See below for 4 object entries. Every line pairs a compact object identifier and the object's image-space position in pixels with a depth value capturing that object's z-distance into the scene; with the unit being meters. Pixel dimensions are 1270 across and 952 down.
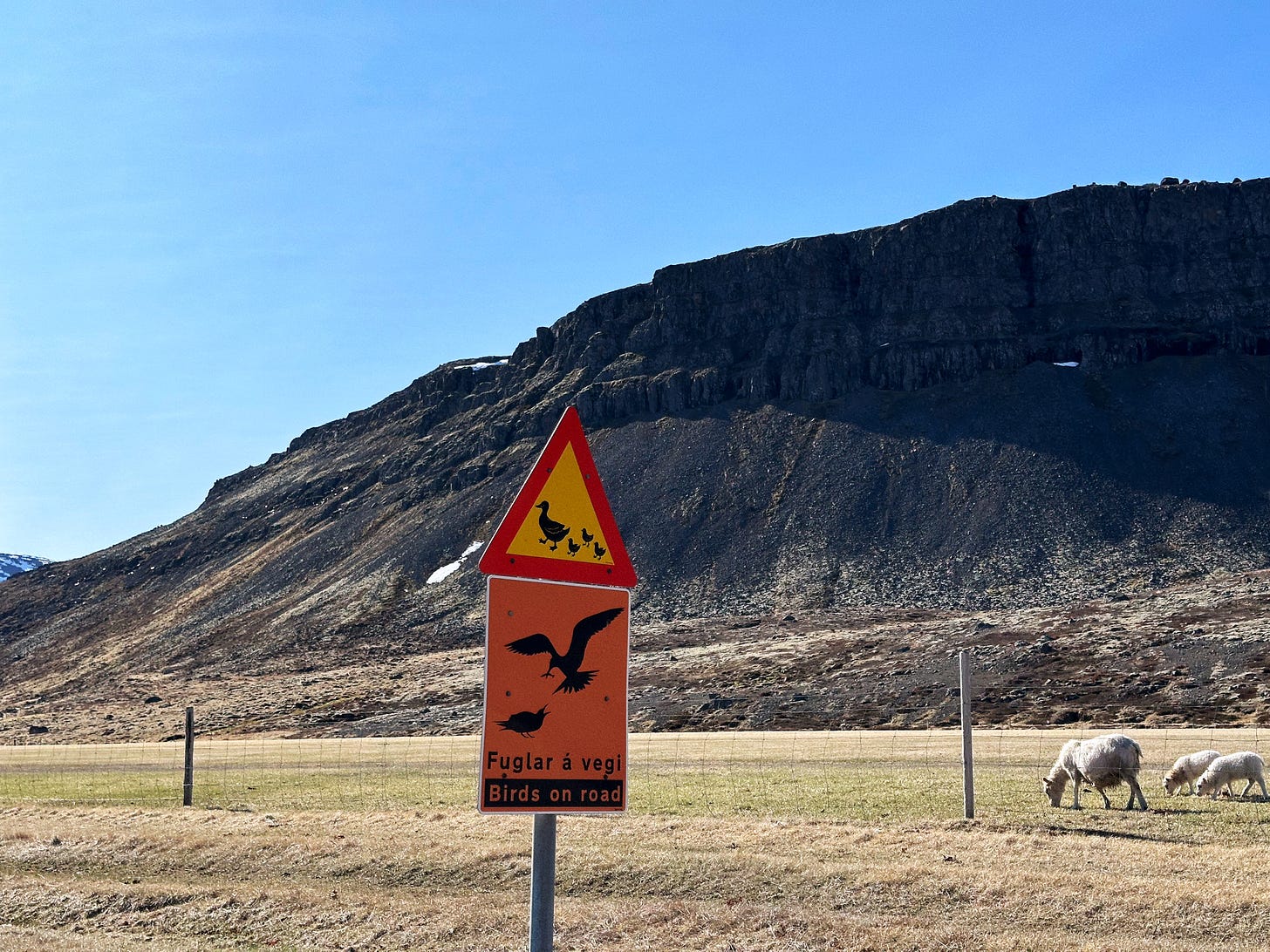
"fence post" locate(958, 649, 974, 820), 20.53
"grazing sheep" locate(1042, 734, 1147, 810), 22.17
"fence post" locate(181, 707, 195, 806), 28.16
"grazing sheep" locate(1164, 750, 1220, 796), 24.34
